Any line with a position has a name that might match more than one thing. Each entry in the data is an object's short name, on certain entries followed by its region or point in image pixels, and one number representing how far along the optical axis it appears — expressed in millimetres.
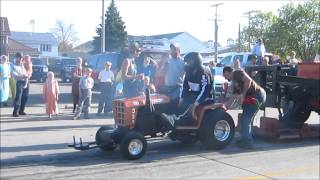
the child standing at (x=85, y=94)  13672
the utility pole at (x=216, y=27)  59356
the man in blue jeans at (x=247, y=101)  9461
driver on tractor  9031
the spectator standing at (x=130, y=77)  11805
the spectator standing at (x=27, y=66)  14170
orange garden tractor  8500
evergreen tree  55469
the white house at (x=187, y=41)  88500
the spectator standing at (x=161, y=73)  10582
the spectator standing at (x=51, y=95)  13742
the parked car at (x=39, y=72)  32062
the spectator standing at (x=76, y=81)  14781
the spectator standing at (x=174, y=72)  9848
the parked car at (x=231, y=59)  21516
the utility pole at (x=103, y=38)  33688
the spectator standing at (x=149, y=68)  13787
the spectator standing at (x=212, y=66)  20312
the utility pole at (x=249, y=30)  47469
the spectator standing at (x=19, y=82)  13969
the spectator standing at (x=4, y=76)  14297
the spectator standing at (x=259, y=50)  18500
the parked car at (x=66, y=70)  32781
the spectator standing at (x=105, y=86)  14352
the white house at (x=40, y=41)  95625
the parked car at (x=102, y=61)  18694
